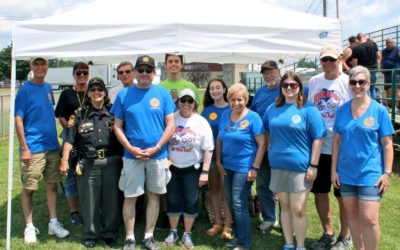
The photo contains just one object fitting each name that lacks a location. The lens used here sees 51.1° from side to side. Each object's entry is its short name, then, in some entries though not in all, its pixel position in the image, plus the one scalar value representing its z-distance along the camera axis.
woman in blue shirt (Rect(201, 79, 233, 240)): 4.69
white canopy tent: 4.32
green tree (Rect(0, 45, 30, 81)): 81.19
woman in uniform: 4.41
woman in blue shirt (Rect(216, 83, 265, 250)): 4.16
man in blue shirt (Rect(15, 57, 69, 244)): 4.56
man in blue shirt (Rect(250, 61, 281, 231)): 4.54
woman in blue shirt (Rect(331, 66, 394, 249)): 3.43
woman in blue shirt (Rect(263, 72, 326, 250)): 3.80
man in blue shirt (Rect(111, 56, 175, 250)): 4.19
